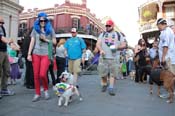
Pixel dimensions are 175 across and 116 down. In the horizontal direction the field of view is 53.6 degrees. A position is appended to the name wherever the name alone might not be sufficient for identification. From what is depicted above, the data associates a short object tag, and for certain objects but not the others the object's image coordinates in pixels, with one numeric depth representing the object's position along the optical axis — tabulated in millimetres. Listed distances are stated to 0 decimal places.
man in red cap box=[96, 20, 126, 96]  4418
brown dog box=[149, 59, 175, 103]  3870
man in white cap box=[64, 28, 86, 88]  4841
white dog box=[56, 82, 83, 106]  3504
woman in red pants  3771
